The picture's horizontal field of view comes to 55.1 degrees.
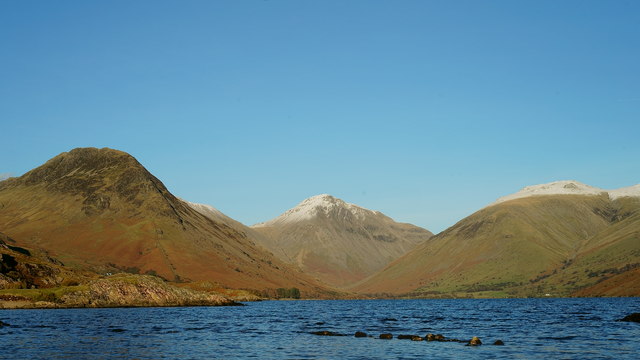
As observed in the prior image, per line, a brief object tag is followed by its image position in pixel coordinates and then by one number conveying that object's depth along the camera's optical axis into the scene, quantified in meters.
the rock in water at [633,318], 107.79
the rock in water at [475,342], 68.25
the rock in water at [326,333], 84.56
